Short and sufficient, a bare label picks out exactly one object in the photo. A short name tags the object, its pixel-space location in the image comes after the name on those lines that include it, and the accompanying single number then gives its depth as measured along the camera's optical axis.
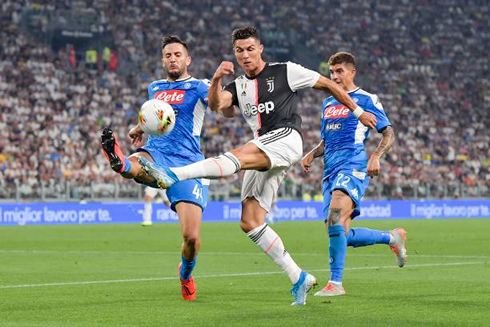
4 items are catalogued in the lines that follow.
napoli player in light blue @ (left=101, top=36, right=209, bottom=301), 19.75
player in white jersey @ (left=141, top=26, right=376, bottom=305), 17.72
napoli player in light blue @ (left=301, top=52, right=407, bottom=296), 20.34
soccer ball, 17.19
